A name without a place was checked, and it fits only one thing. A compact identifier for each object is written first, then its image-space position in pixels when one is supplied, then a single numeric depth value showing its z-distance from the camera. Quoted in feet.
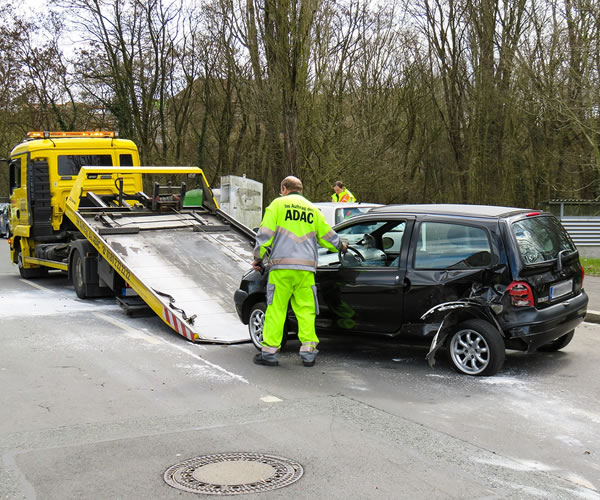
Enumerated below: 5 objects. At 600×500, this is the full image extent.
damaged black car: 21.91
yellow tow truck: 30.73
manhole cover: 13.85
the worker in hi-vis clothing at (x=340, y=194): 49.06
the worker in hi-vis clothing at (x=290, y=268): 23.97
